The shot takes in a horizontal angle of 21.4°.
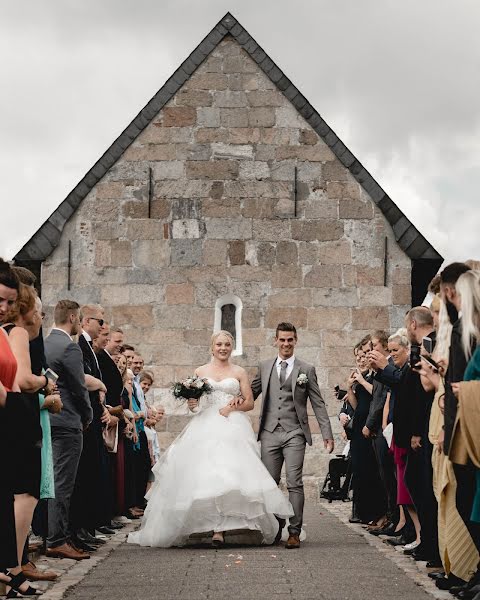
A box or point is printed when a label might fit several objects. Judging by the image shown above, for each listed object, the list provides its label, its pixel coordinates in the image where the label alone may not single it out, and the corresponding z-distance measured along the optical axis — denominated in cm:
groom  1128
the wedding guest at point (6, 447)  654
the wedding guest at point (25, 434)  706
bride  1061
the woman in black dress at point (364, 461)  1305
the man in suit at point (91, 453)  1044
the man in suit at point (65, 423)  948
